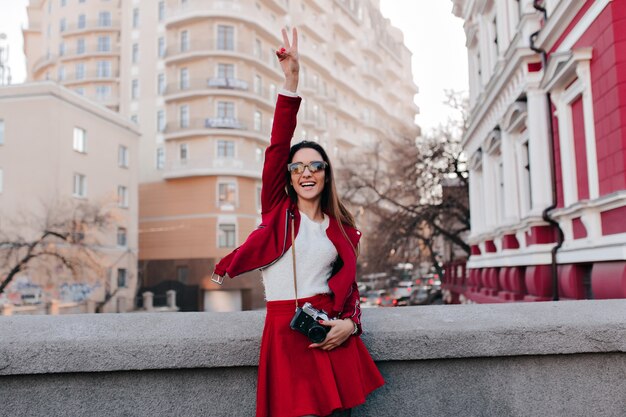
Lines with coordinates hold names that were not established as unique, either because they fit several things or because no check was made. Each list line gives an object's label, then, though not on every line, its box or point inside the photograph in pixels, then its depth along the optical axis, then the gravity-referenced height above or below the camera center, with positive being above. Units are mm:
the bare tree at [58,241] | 28500 +1719
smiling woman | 2854 -16
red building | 9250 +2486
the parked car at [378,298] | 39812 -2210
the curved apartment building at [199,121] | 46344 +12463
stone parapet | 3525 -615
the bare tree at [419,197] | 30359 +3830
